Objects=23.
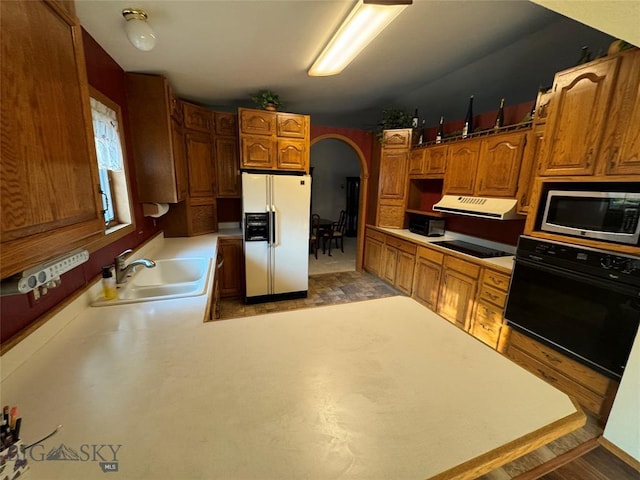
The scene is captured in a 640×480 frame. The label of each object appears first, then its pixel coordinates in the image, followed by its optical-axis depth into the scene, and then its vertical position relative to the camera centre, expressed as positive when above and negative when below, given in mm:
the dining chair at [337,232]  5555 -973
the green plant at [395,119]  3607 +1071
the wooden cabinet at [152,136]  2186 +426
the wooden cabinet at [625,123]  1412 +453
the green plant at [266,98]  3010 +1080
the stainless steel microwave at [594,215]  1472 -98
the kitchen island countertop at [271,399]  577 -620
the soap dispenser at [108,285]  1361 -564
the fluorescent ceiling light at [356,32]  1405 +1059
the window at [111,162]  1689 +146
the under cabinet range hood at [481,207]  2338 -116
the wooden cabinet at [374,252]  4020 -1004
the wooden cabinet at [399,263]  3385 -1002
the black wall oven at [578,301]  1481 -687
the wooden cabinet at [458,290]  2518 -1009
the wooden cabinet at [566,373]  1615 -1243
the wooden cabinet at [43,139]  561 +111
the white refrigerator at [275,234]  2969 -573
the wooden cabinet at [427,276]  2945 -1019
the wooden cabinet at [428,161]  3170 +432
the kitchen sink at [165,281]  1421 -716
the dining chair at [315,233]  5245 -949
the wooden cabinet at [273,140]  2990 +592
